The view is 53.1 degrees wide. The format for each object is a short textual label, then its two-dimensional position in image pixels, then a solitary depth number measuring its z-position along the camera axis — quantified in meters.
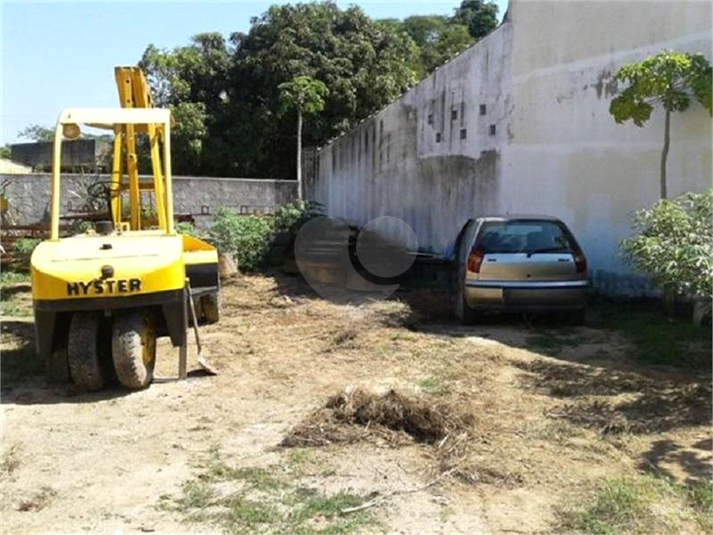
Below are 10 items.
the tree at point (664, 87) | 9.06
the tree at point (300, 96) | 24.56
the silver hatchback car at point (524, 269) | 9.00
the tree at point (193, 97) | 26.12
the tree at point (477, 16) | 45.44
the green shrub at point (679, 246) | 6.00
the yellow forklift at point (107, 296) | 6.37
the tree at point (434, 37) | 36.69
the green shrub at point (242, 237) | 15.35
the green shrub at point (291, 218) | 16.34
